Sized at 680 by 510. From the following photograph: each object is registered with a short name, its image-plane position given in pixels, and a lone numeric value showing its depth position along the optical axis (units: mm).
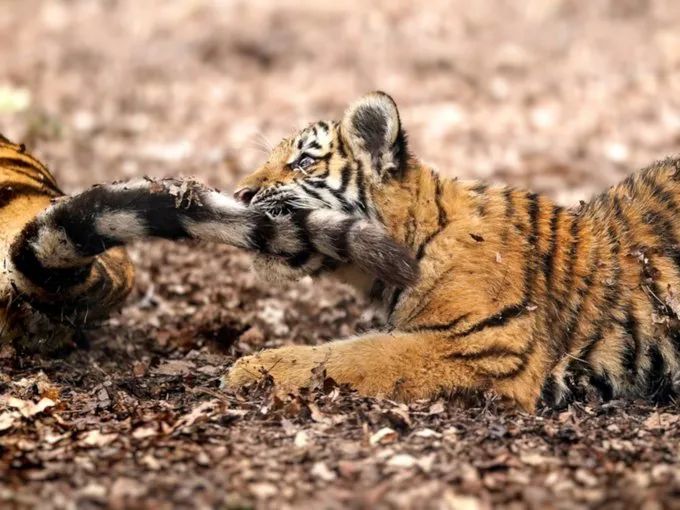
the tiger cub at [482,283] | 8727
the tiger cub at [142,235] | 8477
